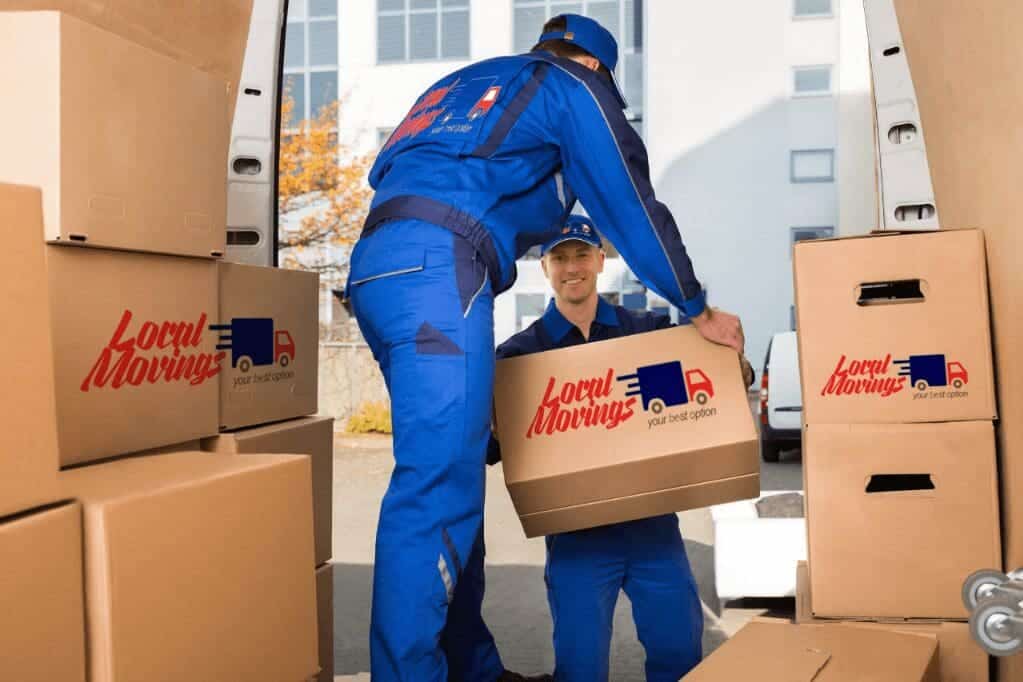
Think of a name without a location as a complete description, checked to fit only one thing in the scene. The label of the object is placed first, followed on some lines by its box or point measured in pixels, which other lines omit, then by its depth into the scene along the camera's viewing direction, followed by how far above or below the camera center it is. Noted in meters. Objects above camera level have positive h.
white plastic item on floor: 4.23 -0.76
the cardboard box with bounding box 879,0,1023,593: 1.95 +0.41
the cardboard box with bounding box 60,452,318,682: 1.26 -0.25
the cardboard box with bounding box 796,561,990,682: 1.96 -0.54
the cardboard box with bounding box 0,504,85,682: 1.11 -0.23
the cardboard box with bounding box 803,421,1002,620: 2.05 -0.31
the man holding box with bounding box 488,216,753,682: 2.64 -0.56
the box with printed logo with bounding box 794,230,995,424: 2.11 +0.05
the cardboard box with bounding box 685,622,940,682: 1.61 -0.46
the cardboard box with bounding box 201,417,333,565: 2.42 -0.17
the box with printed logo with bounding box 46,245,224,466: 1.79 +0.05
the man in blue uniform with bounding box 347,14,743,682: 2.03 +0.22
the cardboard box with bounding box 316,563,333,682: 2.49 -0.57
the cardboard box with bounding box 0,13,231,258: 1.71 +0.41
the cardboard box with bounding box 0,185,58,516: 1.15 +0.01
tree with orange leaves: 12.75 +2.13
